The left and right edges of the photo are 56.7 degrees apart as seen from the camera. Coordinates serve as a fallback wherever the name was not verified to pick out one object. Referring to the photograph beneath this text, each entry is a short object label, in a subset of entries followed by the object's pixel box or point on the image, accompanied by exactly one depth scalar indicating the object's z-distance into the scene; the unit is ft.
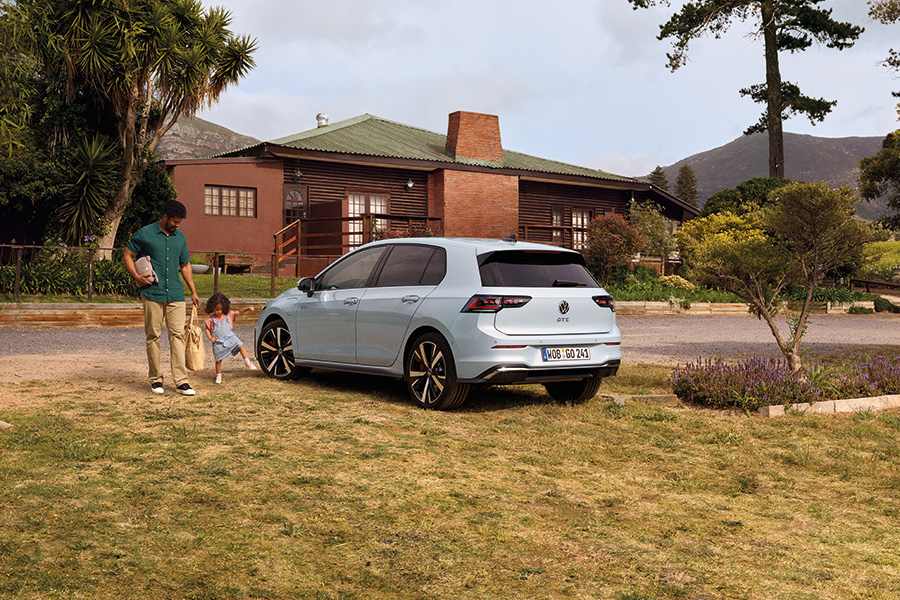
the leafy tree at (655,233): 103.76
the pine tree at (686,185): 351.67
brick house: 89.35
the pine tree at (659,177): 336.70
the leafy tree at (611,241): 88.79
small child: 31.68
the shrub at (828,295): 97.81
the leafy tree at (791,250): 29.55
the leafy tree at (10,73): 37.65
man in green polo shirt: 27.76
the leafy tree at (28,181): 70.18
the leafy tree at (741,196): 104.37
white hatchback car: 25.09
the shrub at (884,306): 97.66
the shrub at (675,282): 92.94
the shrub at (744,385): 27.66
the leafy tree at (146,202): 78.54
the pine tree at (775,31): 119.24
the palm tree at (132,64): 66.23
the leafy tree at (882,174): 109.91
